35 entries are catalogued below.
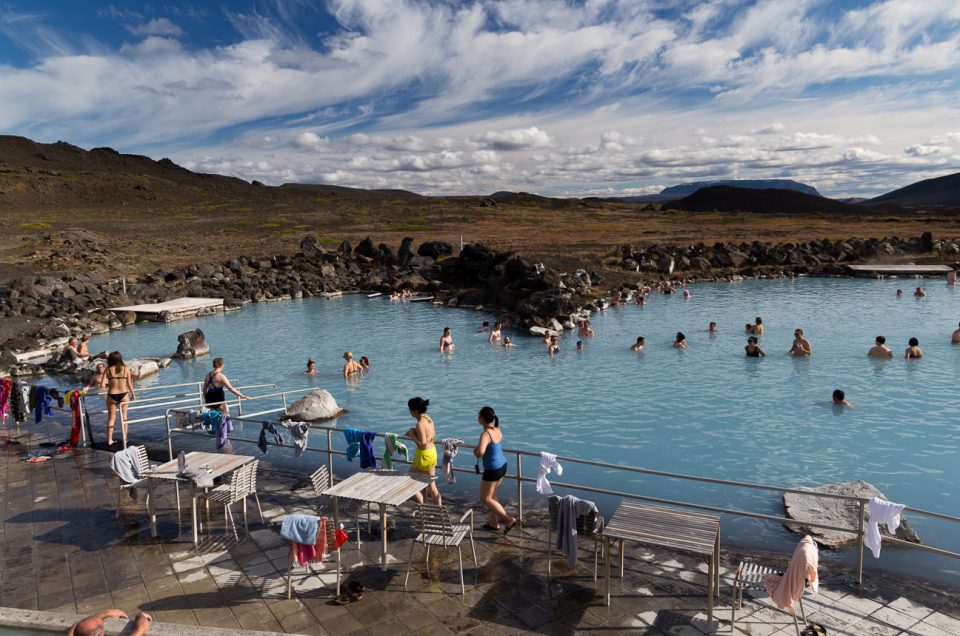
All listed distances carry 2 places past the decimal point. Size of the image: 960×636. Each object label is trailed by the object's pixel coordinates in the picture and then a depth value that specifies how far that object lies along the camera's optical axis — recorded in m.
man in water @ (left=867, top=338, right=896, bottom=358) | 19.27
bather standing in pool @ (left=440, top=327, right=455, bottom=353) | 22.70
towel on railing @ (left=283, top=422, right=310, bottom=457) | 9.41
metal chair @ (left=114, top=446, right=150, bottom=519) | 8.14
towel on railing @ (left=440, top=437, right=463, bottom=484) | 7.95
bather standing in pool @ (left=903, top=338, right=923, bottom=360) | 19.23
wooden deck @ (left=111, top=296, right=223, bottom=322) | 30.47
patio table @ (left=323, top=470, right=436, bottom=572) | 6.56
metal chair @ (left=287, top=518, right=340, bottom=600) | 6.11
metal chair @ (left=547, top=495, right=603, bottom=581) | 6.27
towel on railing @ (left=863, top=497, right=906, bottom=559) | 5.96
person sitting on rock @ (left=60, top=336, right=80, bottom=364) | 20.84
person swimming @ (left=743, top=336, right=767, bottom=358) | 20.48
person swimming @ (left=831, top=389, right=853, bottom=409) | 15.59
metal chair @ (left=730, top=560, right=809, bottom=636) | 5.61
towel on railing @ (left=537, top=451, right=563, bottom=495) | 7.29
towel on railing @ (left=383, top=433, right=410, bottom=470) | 8.43
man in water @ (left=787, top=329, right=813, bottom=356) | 20.42
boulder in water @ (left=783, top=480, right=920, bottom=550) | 8.07
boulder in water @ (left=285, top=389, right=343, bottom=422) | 14.92
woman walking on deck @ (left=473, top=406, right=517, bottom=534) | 7.43
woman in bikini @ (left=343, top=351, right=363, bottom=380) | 19.38
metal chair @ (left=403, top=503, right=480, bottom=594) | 6.34
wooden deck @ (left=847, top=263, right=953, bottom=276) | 39.84
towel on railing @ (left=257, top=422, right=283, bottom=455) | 9.73
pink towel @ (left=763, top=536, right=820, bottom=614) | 5.15
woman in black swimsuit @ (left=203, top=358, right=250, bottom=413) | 11.88
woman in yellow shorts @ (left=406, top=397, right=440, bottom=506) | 7.59
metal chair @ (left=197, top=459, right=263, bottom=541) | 7.41
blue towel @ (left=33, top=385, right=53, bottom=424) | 12.20
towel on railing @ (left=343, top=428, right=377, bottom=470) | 8.75
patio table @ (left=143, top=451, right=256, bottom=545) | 7.45
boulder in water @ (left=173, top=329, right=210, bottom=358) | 22.61
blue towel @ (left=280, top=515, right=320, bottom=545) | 5.93
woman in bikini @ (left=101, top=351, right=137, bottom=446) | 10.84
